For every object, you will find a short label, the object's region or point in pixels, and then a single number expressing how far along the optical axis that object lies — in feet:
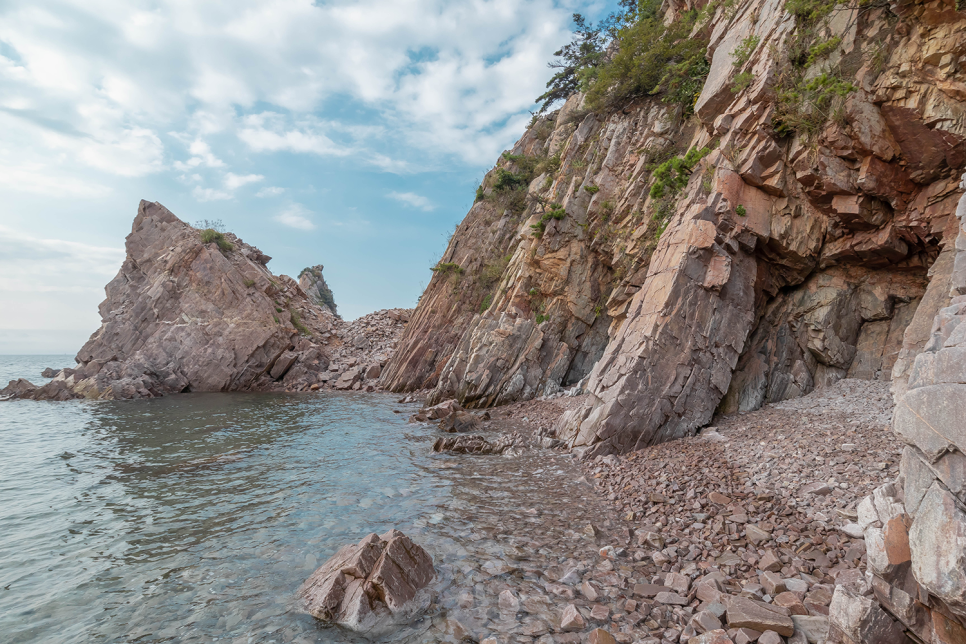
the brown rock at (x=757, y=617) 14.32
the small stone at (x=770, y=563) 18.61
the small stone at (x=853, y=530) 19.53
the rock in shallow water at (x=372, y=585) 16.84
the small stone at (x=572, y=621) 15.90
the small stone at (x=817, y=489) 23.44
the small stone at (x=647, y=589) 17.81
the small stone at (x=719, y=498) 25.23
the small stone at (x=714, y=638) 14.07
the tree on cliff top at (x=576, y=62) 95.14
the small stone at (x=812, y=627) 13.93
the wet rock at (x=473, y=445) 43.16
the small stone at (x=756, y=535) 20.80
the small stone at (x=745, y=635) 14.03
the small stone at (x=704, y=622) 14.90
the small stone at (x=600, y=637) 15.01
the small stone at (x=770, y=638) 13.80
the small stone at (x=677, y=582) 17.76
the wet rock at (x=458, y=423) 52.95
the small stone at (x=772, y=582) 16.87
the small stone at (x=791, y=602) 15.52
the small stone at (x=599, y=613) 16.40
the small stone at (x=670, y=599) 16.98
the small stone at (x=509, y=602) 17.43
